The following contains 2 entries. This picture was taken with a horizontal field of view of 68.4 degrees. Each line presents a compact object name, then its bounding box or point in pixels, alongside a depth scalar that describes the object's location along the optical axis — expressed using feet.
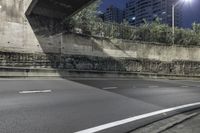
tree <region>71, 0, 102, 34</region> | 39.30
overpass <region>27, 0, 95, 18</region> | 30.42
